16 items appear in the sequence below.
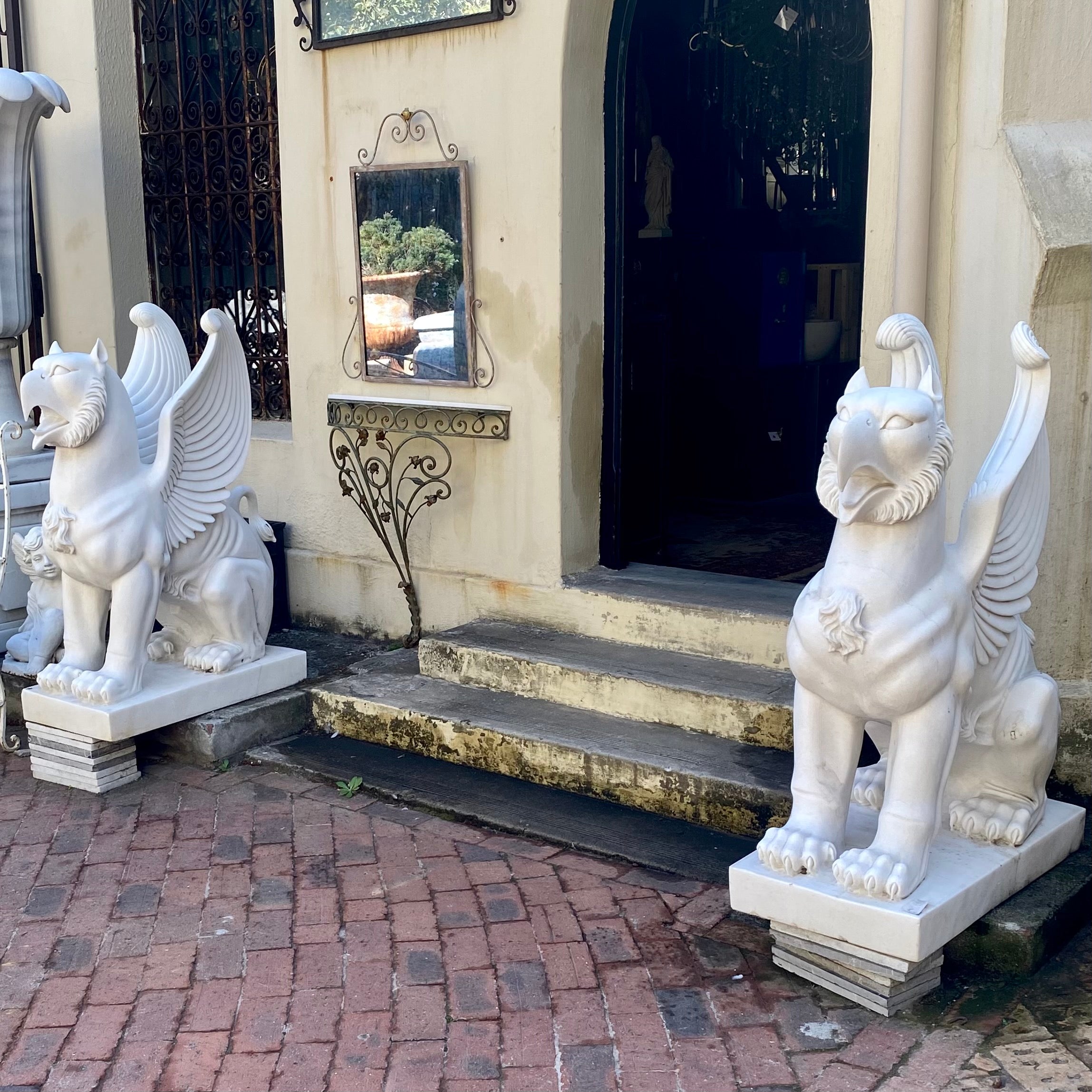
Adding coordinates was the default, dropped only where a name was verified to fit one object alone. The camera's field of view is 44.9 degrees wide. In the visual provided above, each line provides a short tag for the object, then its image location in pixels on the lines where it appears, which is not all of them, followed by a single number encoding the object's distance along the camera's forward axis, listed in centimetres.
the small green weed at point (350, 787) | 505
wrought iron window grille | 706
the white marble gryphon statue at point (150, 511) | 494
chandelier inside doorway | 779
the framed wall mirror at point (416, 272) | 607
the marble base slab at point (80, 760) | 514
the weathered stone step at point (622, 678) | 492
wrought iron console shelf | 616
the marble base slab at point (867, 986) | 348
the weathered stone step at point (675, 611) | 534
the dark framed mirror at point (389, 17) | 581
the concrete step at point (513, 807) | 442
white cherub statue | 573
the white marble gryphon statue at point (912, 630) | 332
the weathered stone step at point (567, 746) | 456
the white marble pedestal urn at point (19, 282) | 642
